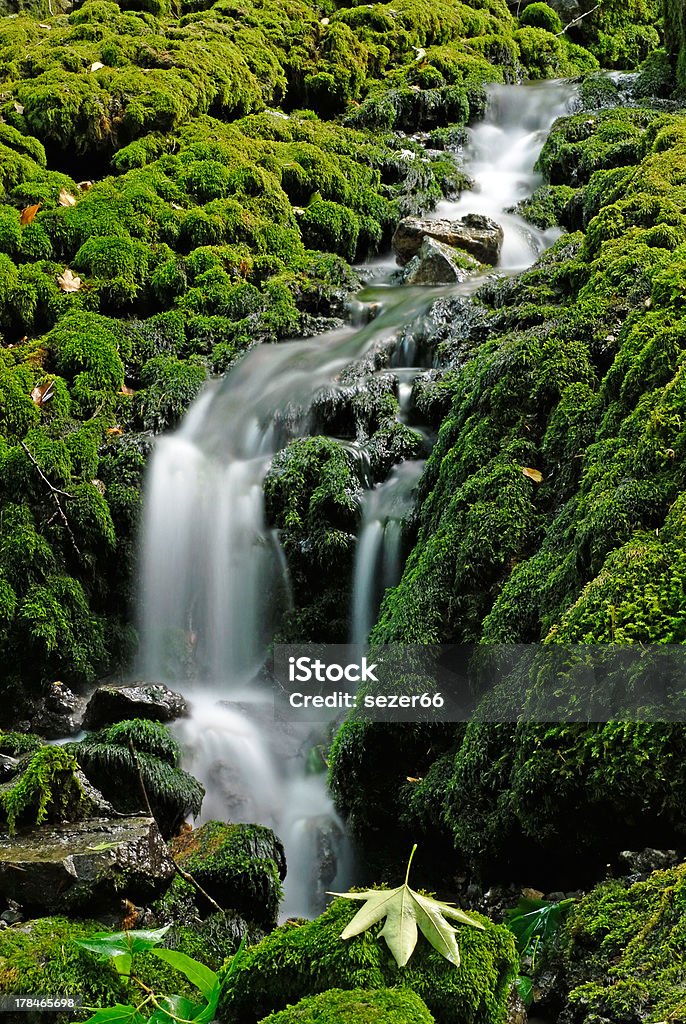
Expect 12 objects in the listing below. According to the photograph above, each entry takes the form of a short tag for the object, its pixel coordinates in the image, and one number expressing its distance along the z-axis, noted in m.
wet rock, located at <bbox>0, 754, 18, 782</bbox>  3.86
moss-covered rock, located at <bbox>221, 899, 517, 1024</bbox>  1.86
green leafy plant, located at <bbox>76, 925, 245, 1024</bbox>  1.90
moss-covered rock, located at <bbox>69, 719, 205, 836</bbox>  4.14
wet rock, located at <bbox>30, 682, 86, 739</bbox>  5.48
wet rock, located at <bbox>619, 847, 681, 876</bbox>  2.71
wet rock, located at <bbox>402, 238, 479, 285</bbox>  9.26
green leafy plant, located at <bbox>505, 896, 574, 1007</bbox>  2.74
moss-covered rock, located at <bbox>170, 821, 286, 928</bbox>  3.54
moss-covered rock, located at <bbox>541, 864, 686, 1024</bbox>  2.10
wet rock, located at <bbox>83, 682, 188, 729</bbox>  5.02
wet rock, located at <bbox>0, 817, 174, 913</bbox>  2.94
